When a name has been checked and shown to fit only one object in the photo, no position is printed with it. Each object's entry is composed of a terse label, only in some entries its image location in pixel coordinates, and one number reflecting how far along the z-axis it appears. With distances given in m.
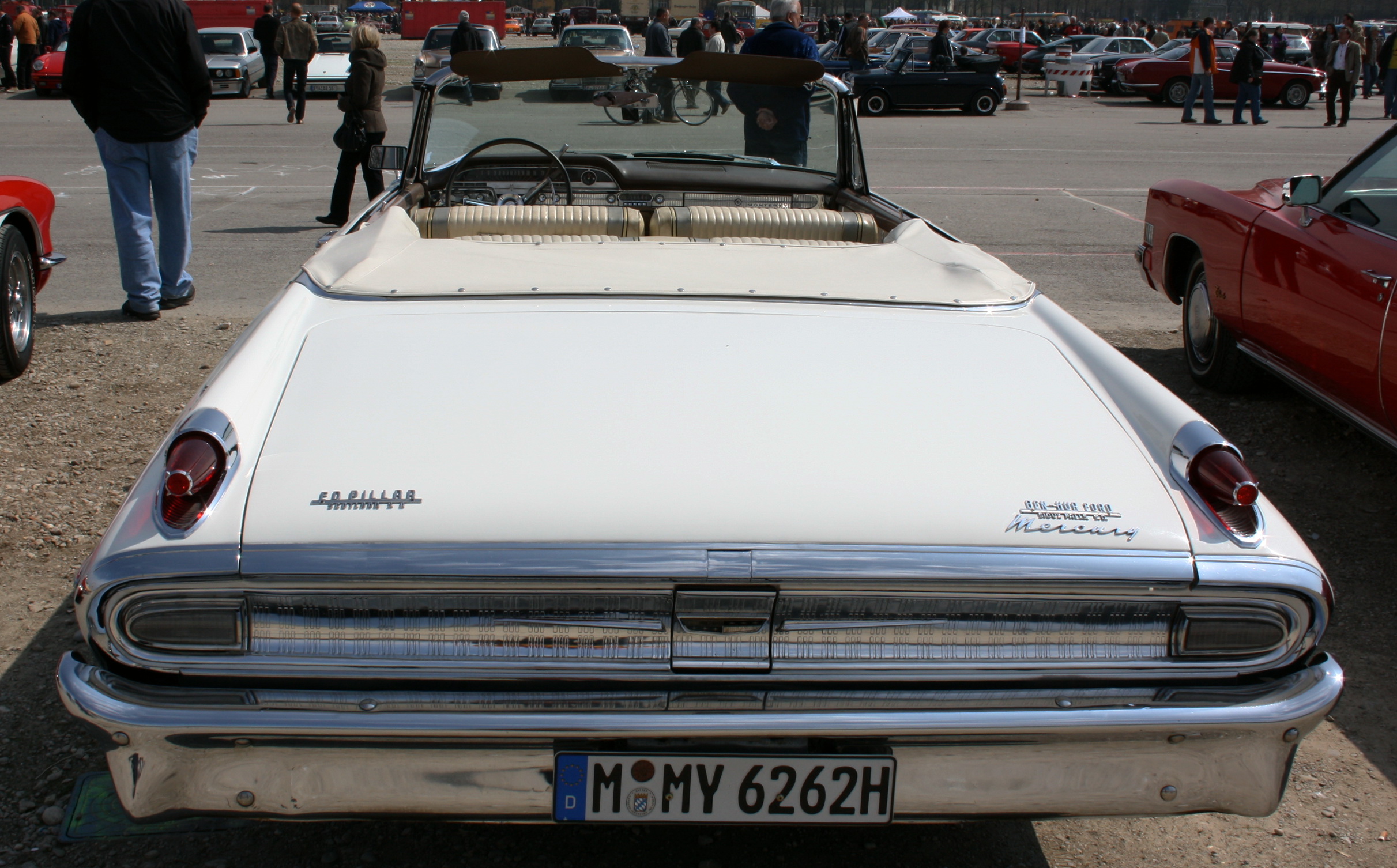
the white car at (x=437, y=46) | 17.17
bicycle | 4.04
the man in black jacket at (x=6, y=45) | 21.25
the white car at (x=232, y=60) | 20.39
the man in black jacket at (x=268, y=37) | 19.16
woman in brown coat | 8.15
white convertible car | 1.77
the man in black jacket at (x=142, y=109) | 5.48
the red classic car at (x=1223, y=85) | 23.19
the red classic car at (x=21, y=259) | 4.89
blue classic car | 20.52
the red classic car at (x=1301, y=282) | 3.73
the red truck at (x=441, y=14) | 35.62
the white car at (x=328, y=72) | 20.72
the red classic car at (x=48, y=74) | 20.08
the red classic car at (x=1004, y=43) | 32.88
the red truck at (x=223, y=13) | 30.98
